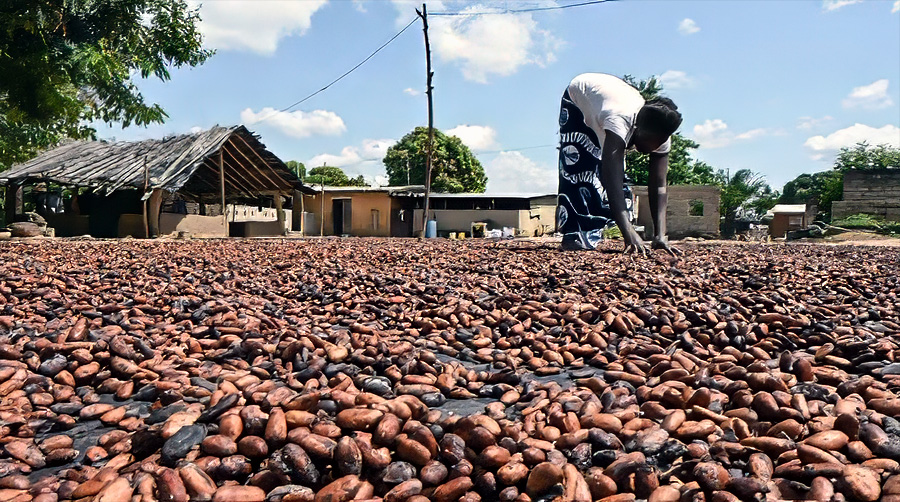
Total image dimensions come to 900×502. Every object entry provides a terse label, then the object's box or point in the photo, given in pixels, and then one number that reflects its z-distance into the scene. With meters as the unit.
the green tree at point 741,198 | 24.16
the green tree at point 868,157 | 21.20
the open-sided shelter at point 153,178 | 13.54
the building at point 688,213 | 15.20
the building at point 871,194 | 14.97
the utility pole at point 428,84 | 15.61
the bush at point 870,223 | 13.10
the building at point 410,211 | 22.05
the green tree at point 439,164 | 30.38
